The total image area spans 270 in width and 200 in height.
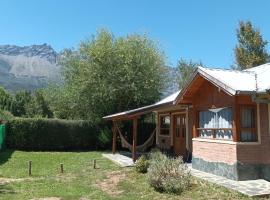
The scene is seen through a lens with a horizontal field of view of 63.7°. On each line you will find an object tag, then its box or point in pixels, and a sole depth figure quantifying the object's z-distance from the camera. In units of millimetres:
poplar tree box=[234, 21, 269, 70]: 18151
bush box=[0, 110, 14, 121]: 14651
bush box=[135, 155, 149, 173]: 8039
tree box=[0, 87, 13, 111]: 31100
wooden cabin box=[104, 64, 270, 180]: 6491
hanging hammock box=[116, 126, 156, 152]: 11898
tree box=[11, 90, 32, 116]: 31860
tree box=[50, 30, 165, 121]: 15782
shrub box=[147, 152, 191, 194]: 6043
